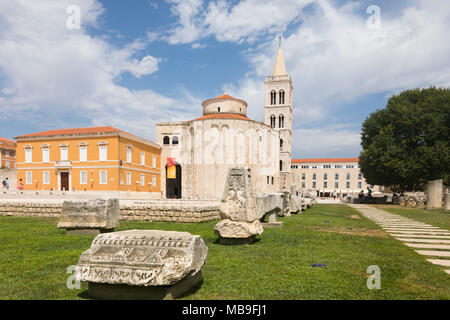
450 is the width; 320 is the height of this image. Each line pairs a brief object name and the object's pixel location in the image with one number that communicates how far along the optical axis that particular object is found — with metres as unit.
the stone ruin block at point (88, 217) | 7.95
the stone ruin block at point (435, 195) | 22.62
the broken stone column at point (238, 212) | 6.61
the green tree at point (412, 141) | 28.92
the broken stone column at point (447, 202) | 20.45
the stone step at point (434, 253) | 5.95
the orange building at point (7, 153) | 50.75
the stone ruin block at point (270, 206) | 9.39
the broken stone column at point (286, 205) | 14.51
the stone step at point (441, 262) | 5.18
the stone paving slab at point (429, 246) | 6.84
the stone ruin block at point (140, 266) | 3.05
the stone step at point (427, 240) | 7.70
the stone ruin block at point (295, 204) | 16.33
